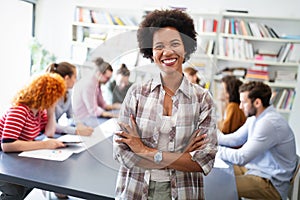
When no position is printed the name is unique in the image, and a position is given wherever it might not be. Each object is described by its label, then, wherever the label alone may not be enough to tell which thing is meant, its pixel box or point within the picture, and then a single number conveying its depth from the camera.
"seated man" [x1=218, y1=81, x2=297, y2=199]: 2.08
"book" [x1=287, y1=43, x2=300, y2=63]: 3.91
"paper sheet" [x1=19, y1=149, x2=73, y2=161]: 1.74
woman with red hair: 1.76
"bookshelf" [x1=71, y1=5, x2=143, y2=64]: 4.09
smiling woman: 1.02
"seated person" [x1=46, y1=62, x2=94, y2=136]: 2.38
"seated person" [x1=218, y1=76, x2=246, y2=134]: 2.55
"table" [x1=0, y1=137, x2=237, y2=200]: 1.41
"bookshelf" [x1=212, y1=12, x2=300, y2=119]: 3.98
